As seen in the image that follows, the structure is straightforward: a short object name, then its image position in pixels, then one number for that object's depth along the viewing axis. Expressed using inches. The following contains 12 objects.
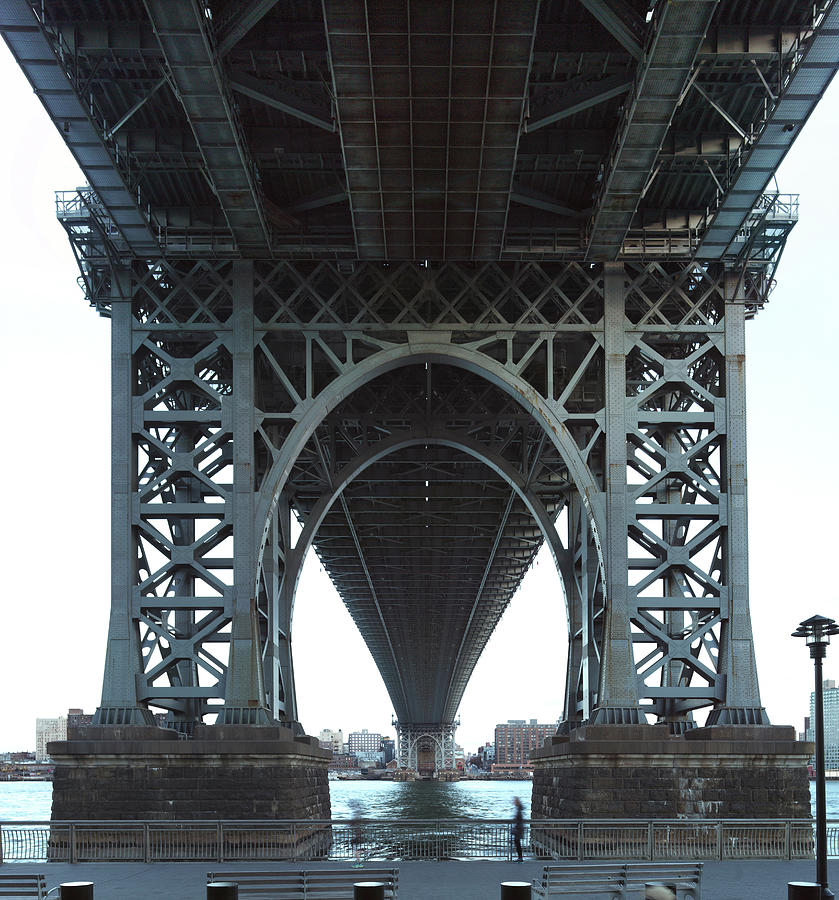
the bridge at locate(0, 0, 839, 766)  1093.8
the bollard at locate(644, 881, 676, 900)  616.7
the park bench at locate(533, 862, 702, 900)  655.8
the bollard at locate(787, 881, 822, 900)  587.2
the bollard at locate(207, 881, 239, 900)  562.9
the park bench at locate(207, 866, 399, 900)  647.8
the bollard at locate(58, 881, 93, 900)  557.3
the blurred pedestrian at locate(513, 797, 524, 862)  976.1
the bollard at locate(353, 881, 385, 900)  555.8
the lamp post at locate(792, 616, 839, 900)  673.6
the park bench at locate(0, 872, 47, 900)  647.1
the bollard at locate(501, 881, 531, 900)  558.3
